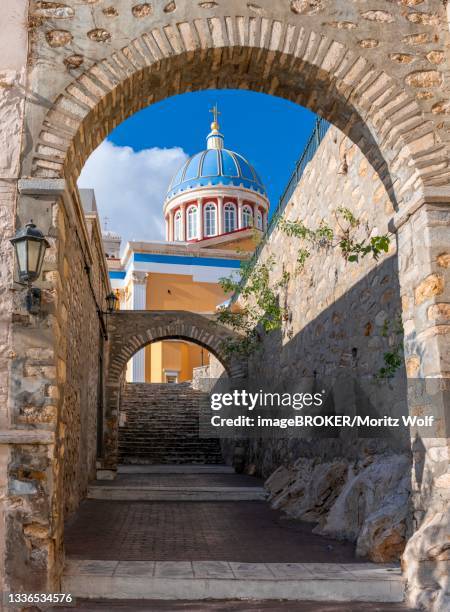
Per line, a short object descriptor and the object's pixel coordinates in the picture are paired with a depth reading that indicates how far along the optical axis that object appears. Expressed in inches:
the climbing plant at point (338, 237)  225.9
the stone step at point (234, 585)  171.3
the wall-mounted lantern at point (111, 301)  552.7
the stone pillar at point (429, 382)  166.4
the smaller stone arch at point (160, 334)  581.6
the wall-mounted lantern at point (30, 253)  165.8
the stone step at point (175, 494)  380.5
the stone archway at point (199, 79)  175.8
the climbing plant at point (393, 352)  217.0
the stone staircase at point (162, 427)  667.4
